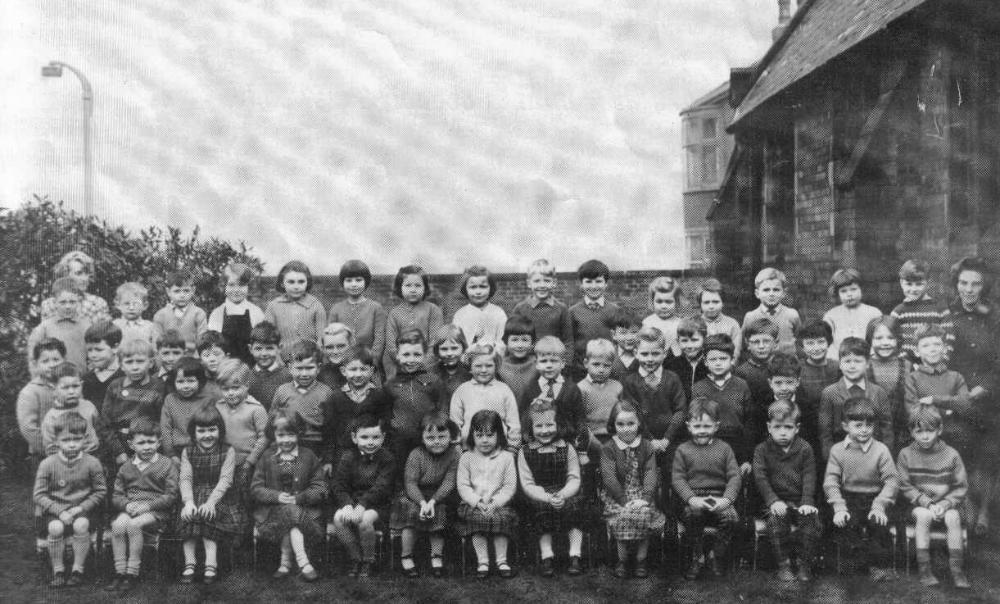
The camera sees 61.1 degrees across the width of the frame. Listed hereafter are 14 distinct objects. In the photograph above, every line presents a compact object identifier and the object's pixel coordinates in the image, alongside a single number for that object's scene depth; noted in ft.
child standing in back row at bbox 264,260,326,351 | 22.27
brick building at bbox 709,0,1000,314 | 27.14
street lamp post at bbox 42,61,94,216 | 28.02
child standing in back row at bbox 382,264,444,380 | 22.35
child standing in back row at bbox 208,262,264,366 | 22.28
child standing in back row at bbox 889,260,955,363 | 20.45
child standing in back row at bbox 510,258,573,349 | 22.26
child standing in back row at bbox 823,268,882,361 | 21.36
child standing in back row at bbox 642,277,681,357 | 21.40
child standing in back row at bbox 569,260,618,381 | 22.31
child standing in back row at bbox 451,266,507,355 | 22.22
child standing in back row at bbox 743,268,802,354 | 21.65
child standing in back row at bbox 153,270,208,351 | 22.17
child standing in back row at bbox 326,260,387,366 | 22.43
